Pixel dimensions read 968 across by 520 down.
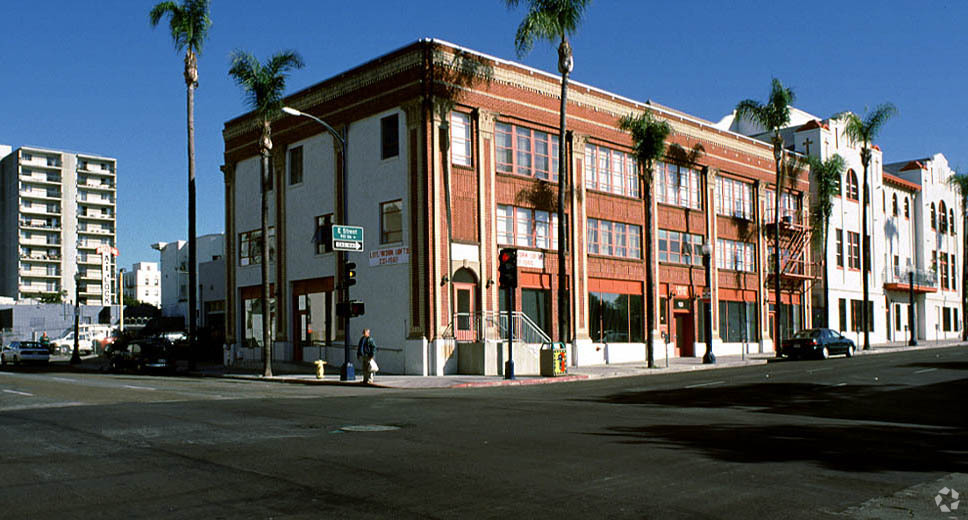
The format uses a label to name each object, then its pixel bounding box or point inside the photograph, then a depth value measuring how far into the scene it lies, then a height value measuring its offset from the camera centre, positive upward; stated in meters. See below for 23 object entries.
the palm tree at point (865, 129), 50.91 +10.12
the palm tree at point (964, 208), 67.88 +6.88
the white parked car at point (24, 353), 47.09 -2.85
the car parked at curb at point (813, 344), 39.22 -2.48
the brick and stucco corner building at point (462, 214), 31.17 +3.62
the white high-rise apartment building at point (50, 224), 117.25 +11.45
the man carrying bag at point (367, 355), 26.48 -1.83
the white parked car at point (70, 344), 61.55 -3.17
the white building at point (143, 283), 176.25 +3.96
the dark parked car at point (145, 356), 35.38 -2.35
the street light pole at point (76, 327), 48.28 -1.44
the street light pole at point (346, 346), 27.50 -1.57
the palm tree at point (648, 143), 35.59 +6.58
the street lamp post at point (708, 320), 37.16 -1.18
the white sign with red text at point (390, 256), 31.42 +1.64
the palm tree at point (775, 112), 43.16 +9.55
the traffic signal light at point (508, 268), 26.96 +0.94
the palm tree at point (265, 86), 31.36 +8.13
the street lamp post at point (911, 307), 57.12 -1.10
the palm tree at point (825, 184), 50.12 +6.62
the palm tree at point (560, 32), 30.92 +9.94
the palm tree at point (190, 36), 37.62 +12.16
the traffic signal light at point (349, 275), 27.24 +0.78
